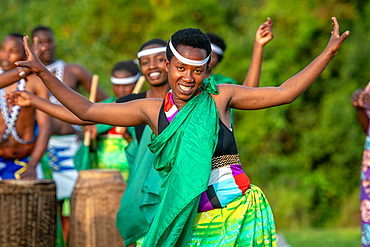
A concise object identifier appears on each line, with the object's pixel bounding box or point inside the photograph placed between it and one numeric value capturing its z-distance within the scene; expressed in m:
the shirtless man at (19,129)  9.51
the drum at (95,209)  9.35
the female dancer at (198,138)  5.17
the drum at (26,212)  8.32
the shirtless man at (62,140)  12.44
